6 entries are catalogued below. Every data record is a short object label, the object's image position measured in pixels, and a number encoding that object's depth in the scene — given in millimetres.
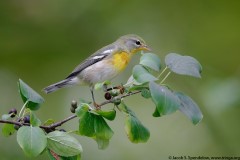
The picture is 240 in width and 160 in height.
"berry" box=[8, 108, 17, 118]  5562
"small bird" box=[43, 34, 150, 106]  9648
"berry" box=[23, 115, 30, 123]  5311
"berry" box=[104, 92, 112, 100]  5895
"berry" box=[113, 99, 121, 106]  5559
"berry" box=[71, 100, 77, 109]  5789
